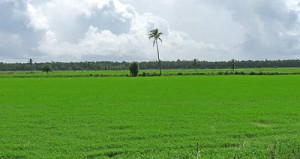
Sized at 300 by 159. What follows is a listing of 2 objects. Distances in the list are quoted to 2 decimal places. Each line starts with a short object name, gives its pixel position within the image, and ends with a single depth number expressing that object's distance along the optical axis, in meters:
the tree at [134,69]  104.94
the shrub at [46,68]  160.62
